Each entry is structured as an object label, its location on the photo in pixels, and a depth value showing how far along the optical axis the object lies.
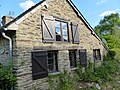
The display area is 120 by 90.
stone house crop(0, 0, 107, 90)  4.32
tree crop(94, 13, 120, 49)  20.44
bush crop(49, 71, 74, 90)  4.94
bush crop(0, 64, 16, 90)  4.05
